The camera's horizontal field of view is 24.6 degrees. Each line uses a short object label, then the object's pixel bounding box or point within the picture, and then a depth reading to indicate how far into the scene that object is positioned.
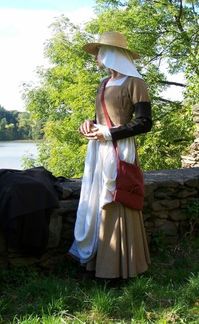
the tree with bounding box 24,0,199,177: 16.03
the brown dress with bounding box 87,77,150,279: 3.20
